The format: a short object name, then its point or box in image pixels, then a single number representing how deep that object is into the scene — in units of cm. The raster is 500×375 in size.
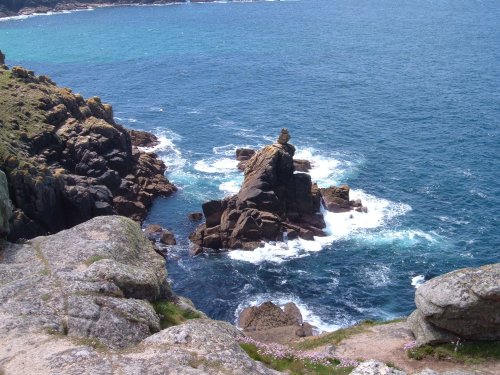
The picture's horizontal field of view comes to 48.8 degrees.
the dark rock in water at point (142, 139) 10859
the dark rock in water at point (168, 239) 7619
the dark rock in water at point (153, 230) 7869
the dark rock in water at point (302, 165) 9544
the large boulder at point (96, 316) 2636
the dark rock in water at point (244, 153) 10175
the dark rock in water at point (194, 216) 8300
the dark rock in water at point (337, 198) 8362
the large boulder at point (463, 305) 3481
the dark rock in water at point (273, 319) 5501
